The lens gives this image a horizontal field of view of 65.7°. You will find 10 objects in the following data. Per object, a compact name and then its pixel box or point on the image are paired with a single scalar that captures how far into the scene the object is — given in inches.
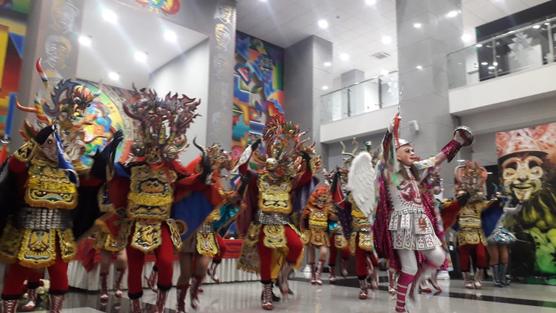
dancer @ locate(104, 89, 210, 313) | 122.0
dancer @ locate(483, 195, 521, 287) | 244.4
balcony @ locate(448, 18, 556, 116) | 290.5
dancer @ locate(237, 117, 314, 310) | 162.1
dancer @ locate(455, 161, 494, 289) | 229.6
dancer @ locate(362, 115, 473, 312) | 134.3
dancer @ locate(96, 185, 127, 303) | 169.6
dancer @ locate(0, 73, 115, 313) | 107.1
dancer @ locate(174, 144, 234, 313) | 143.1
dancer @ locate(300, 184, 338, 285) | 250.7
